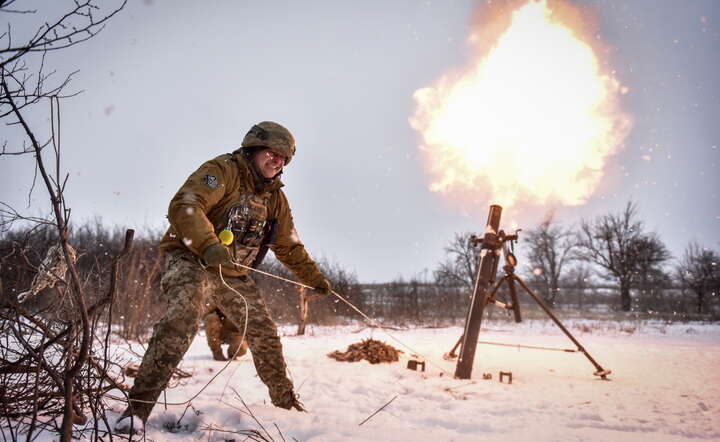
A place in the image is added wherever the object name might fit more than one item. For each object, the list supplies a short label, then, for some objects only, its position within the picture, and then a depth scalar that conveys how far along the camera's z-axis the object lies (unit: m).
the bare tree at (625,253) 31.17
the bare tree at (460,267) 34.69
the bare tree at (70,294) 1.14
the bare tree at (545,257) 37.97
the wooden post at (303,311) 10.01
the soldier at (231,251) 2.52
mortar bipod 5.36
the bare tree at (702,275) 22.78
